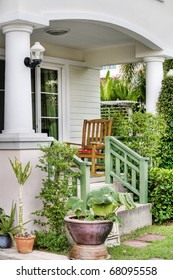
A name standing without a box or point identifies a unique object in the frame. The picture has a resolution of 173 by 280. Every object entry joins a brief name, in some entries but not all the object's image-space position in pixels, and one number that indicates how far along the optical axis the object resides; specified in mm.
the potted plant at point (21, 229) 6000
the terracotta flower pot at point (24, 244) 5988
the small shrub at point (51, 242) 6215
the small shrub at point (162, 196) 7766
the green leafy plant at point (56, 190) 6312
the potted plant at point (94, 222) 5695
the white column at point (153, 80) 9509
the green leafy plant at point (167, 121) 9172
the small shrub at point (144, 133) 8555
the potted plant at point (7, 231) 6312
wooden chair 8617
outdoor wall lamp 6621
